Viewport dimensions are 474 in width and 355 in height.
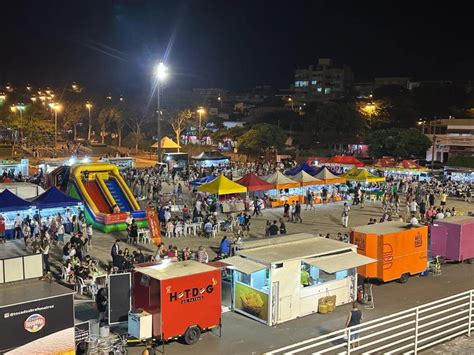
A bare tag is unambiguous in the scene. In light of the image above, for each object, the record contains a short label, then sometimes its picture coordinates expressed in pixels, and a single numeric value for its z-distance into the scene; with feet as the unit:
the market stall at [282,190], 101.24
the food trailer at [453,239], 63.98
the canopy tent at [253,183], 96.32
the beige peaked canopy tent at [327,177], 109.50
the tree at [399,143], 189.26
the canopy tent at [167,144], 171.83
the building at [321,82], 409.49
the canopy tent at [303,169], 113.19
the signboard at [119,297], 40.70
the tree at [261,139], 191.01
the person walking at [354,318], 38.34
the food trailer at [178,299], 38.32
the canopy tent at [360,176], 115.34
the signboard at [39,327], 30.48
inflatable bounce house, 78.64
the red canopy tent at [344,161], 140.97
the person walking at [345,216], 86.43
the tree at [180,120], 226.58
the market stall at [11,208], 72.23
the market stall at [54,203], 75.15
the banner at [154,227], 70.69
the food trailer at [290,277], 43.78
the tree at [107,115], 256.73
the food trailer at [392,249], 54.13
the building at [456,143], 212.43
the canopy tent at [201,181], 104.19
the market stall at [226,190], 91.04
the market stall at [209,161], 155.53
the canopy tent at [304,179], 104.94
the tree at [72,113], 261.03
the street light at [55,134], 192.28
